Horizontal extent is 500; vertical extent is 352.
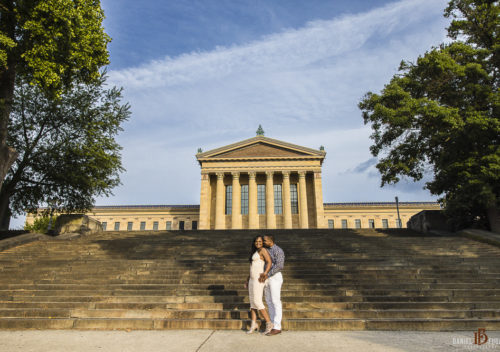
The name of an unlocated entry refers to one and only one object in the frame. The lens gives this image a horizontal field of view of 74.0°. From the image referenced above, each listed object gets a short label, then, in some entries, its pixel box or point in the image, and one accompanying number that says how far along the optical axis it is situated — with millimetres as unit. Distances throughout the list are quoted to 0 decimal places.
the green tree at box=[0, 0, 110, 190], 10594
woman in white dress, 5941
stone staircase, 6730
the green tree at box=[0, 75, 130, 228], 17781
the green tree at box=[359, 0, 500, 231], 14302
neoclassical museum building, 42469
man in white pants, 5816
